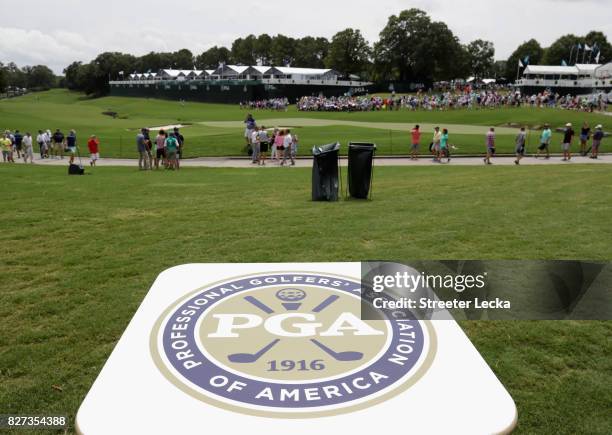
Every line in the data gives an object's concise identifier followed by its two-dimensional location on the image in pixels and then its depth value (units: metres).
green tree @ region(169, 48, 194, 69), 153.00
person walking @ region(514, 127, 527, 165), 22.67
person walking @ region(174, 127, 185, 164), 21.23
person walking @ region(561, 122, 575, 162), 24.22
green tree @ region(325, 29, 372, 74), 106.38
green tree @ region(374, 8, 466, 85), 94.39
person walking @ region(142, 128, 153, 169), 20.38
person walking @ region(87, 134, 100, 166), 22.59
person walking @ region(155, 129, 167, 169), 20.30
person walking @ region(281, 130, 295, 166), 22.70
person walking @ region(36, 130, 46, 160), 28.28
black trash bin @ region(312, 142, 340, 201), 10.57
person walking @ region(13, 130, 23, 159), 28.95
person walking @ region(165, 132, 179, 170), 19.91
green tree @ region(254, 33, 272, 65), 135.62
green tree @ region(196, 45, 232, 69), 155.01
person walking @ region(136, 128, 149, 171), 19.91
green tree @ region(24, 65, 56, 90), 185.38
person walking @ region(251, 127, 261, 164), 23.42
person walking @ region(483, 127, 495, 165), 22.77
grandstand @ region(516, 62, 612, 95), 80.50
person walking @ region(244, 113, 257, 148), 25.64
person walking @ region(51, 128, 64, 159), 28.34
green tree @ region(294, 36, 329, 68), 130.88
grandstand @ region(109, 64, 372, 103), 80.85
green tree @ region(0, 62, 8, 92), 82.64
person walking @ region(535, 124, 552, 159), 24.77
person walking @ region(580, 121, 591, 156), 26.35
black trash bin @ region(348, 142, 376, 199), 10.43
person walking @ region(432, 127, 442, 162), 24.05
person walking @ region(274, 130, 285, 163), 23.30
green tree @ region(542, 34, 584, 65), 115.44
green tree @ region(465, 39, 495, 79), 131.50
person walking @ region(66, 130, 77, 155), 24.16
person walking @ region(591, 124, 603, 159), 24.86
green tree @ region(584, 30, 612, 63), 117.12
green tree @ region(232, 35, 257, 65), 141.12
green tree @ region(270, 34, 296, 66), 130.38
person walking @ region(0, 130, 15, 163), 25.62
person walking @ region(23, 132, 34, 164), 25.48
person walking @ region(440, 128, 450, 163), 23.62
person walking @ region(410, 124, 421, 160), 24.30
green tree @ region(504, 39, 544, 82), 122.31
